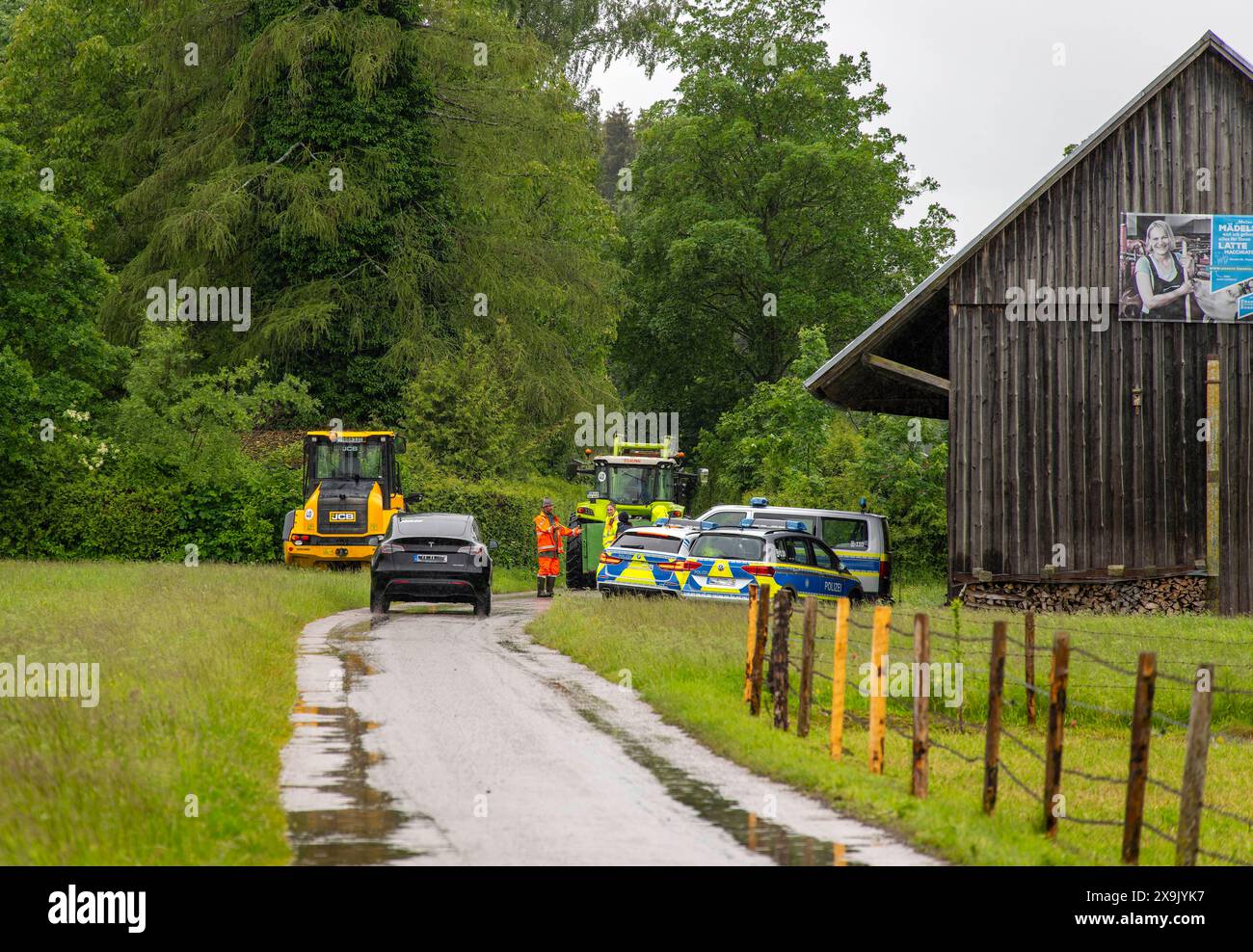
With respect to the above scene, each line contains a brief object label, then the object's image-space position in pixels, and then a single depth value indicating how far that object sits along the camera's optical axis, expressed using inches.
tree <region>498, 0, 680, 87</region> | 2442.2
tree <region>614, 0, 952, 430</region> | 2293.3
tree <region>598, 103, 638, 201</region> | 4013.3
